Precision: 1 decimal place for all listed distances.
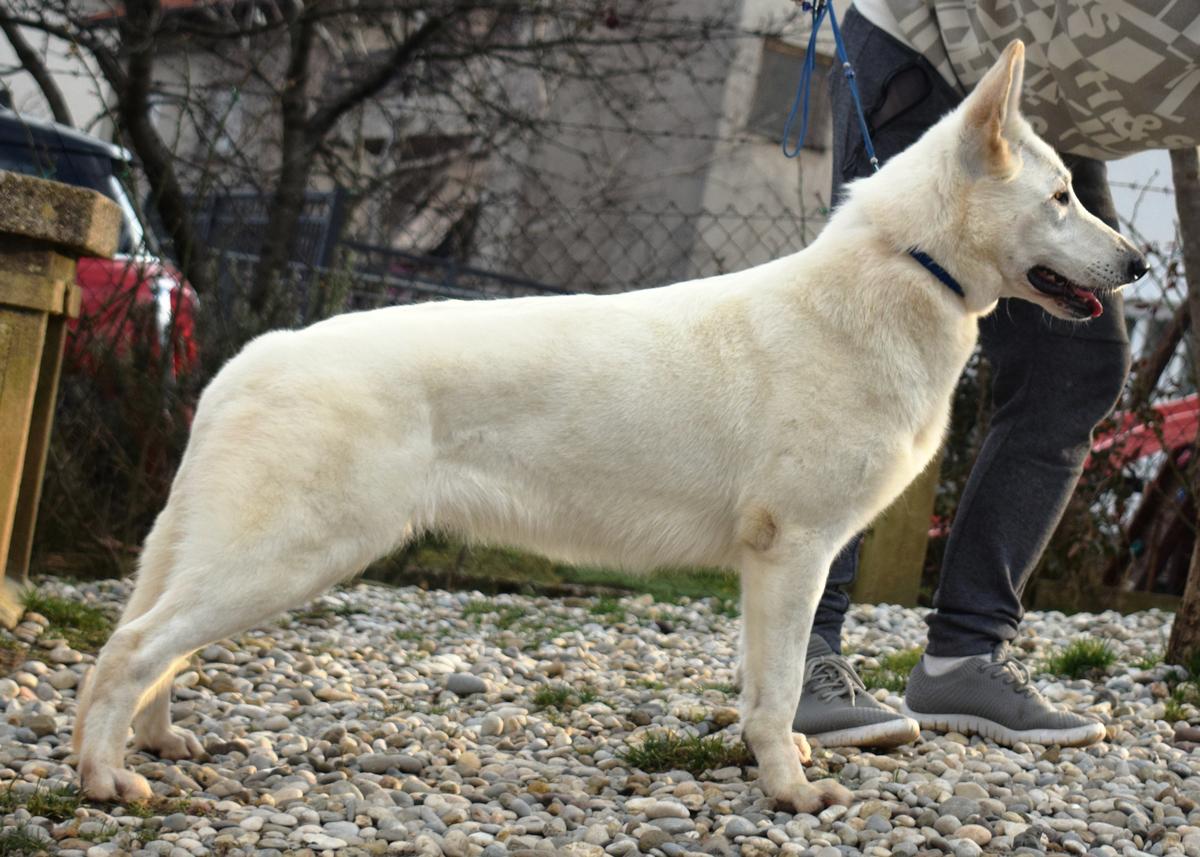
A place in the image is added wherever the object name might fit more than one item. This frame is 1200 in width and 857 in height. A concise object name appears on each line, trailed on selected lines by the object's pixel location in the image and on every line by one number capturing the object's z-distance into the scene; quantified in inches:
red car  232.4
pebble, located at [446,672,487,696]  171.8
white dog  117.0
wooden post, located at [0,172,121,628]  164.4
